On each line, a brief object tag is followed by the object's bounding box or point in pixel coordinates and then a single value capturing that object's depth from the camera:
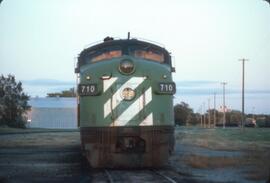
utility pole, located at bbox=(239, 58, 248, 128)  78.61
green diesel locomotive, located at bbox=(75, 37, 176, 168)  15.29
